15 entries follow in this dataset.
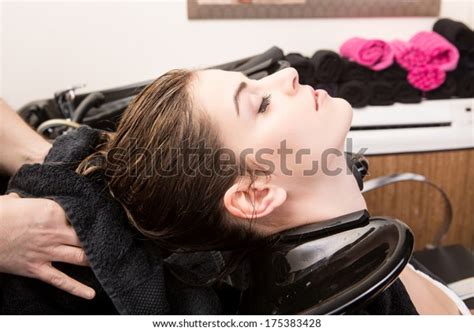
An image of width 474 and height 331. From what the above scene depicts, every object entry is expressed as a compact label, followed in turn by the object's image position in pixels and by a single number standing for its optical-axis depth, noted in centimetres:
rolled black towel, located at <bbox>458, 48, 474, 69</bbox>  138
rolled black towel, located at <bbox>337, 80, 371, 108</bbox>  131
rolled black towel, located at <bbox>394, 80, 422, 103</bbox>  136
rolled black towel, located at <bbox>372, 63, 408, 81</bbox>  137
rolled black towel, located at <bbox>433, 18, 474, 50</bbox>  138
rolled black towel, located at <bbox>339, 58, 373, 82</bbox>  134
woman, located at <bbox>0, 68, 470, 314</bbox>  68
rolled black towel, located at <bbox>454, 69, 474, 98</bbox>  139
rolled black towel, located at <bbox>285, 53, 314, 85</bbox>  131
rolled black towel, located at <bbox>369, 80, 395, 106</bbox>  134
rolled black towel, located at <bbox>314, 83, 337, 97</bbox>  132
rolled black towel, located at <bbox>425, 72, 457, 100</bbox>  139
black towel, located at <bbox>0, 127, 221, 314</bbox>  65
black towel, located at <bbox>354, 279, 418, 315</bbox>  71
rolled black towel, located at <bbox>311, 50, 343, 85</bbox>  132
